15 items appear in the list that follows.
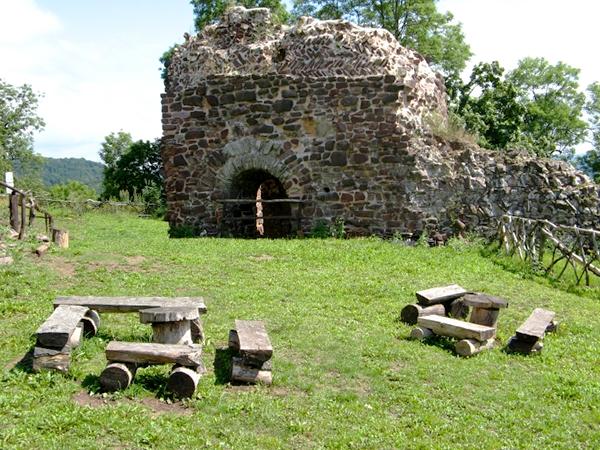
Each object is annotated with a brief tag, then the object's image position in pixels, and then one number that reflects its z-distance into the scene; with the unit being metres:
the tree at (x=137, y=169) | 36.12
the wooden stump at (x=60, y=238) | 11.73
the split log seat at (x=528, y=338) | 6.66
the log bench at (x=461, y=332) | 6.53
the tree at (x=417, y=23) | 34.16
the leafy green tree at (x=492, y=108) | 21.50
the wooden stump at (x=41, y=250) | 10.20
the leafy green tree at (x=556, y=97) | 39.97
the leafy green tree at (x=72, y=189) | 35.41
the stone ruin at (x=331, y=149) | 13.95
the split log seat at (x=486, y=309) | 7.20
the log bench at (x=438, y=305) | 7.47
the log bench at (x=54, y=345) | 5.27
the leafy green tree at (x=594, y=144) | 42.88
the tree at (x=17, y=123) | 42.62
